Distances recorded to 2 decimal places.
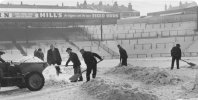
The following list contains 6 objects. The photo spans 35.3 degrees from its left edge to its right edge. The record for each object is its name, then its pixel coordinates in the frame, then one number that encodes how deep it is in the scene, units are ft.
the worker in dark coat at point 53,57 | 52.80
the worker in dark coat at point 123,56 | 54.85
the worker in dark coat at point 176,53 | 56.13
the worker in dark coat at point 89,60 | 40.11
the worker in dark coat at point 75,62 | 43.37
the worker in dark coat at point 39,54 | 60.80
